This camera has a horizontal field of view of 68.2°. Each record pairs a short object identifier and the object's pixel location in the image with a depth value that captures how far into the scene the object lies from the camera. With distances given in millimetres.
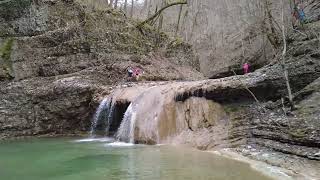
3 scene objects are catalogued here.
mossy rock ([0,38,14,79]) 10573
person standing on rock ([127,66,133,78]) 11695
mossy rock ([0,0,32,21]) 11407
